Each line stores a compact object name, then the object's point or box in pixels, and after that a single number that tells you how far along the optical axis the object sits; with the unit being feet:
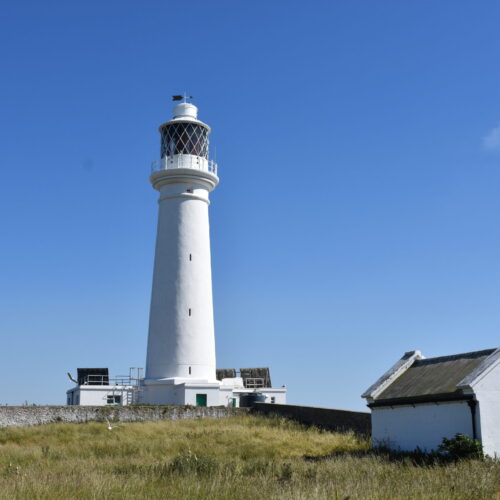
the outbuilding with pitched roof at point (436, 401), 55.36
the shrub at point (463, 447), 53.16
